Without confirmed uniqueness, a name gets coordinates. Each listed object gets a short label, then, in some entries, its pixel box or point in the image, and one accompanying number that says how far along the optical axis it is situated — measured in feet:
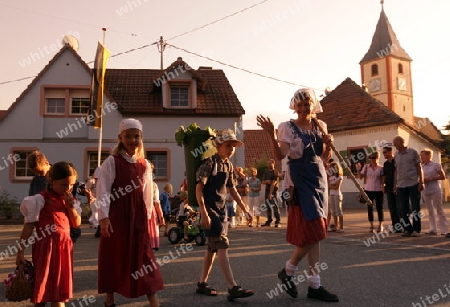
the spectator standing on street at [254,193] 48.78
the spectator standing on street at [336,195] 37.60
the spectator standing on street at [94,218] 38.60
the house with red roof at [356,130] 93.91
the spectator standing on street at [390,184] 35.42
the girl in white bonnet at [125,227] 12.92
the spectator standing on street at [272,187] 45.39
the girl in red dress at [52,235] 11.95
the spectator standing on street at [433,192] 33.35
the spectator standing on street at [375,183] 35.42
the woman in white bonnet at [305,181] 15.07
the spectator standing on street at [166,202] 42.63
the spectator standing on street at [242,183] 48.49
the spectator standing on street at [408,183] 33.17
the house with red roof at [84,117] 75.72
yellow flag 59.06
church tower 180.45
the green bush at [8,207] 67.56
